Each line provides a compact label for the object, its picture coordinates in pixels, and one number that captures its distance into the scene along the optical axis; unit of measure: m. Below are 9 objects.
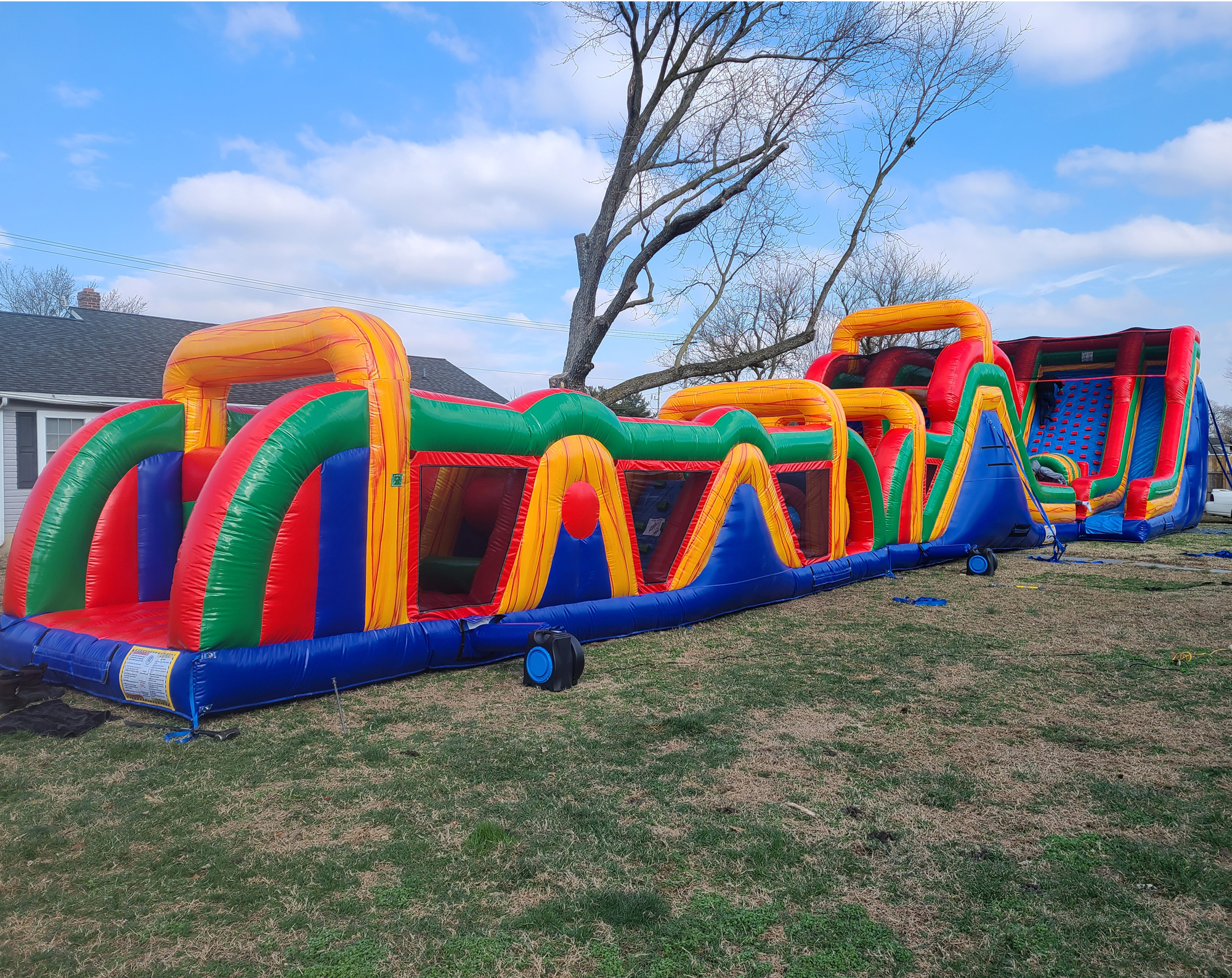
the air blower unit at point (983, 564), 9.34
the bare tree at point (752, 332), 27.03
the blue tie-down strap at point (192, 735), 3.90
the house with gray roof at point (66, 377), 13.04
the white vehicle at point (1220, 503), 16.16
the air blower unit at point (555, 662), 4.83
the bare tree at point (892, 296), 26.34
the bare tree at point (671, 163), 13.66
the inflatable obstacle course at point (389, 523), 4.32
